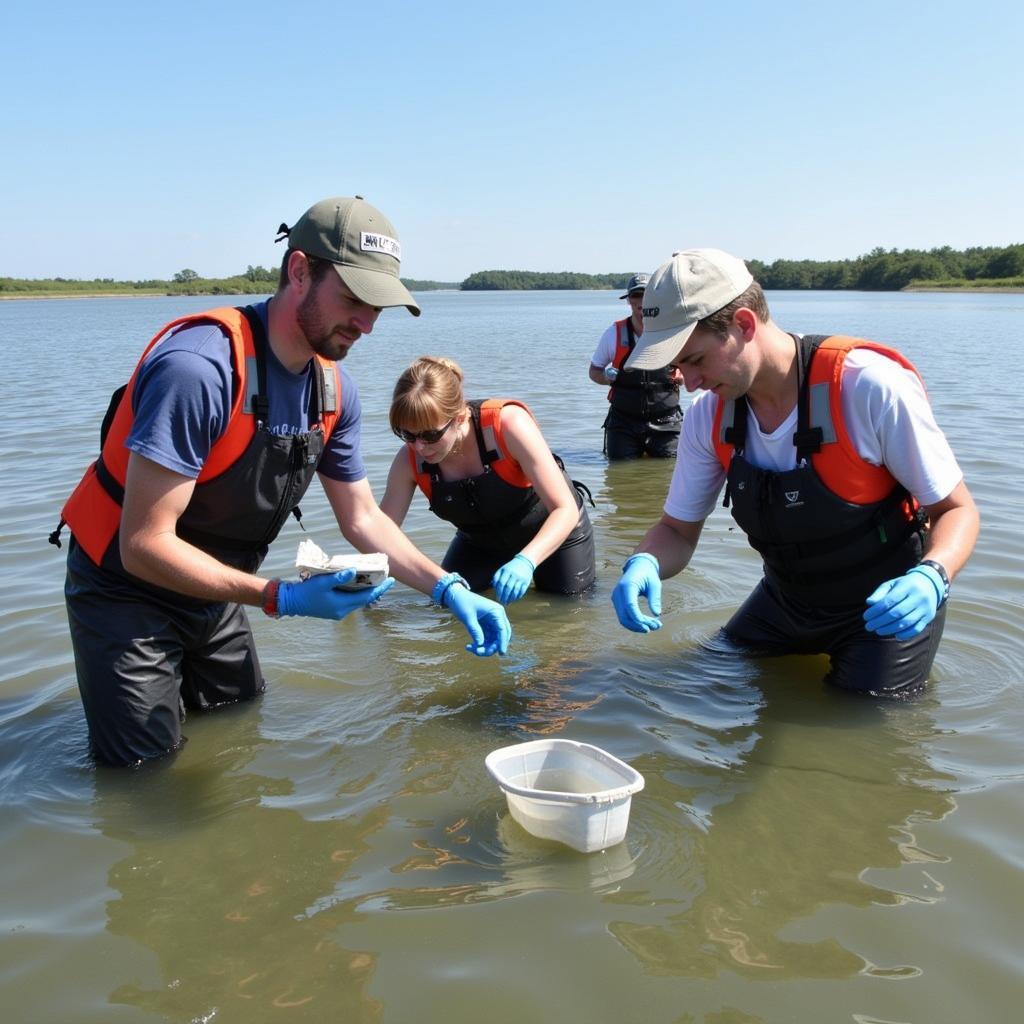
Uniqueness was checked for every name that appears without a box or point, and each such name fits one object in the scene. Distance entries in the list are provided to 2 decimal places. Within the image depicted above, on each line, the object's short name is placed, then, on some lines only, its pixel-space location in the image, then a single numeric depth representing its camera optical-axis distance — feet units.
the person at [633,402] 31.76
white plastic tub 9.37
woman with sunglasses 15.34
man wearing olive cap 10.68
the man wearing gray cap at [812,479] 11.12
